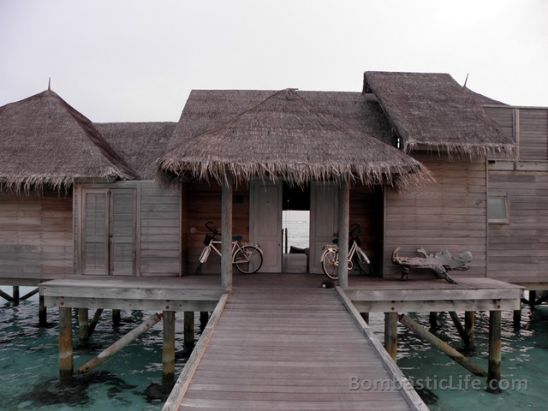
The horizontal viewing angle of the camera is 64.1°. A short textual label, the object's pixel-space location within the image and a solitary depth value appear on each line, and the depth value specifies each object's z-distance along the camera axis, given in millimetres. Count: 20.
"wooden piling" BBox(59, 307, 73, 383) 8734
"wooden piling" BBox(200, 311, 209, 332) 13000
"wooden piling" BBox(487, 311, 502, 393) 8914
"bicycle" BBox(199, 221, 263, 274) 10148
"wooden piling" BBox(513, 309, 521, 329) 13522
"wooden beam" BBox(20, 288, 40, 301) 15242
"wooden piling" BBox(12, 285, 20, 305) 15788
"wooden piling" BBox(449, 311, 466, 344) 11445
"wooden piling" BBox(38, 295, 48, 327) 12992
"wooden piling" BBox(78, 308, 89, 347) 10891
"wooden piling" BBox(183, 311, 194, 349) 10820
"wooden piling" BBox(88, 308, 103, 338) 11189
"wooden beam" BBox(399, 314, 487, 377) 8891
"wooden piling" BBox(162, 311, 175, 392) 8492
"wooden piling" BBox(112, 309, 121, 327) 13383
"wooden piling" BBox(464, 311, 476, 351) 11188
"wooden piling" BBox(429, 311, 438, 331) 13398
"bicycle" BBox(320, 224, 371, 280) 9680
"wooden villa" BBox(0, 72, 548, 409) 8055
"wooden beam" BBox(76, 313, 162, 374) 8781
